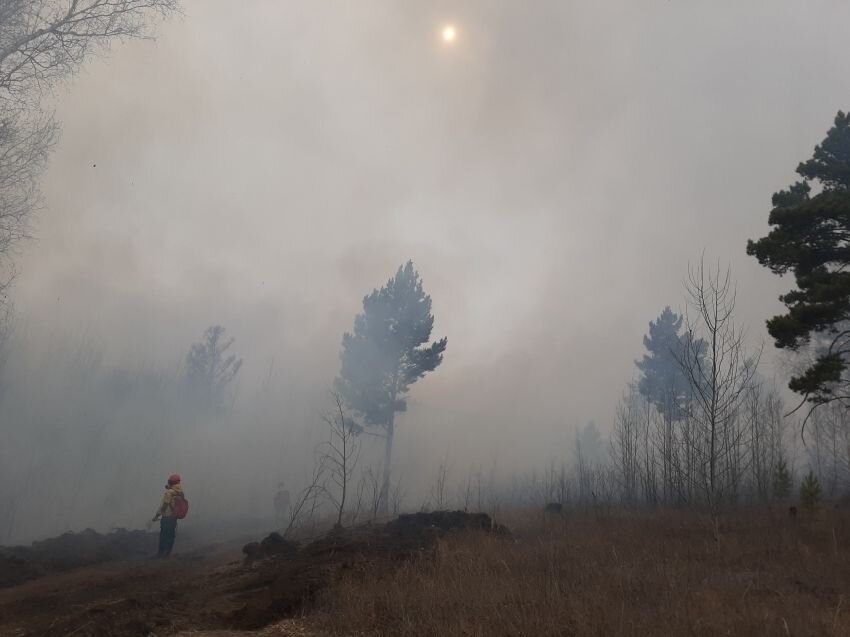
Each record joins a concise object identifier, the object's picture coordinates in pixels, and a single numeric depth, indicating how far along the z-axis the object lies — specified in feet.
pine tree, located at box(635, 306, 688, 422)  108.06
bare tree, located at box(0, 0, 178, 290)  35.06
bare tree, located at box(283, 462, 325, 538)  128.10
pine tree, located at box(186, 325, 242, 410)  158.30
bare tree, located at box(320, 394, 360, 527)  157.13
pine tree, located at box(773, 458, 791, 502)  62.64
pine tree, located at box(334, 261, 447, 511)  98.73
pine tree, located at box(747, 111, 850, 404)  37.47
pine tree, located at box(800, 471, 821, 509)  46.85
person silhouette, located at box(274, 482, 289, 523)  97.08
